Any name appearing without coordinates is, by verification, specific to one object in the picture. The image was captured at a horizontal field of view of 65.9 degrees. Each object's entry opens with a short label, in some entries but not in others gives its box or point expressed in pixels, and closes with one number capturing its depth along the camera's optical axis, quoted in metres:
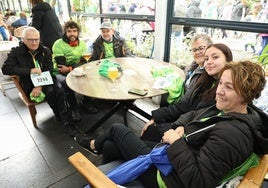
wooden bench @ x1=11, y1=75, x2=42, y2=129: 2.21
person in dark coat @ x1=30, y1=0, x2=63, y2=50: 3.06
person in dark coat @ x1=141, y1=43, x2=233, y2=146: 1.35
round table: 1.65
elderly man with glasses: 2.23
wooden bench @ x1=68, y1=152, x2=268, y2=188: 0.83
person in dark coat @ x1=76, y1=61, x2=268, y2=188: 0.80
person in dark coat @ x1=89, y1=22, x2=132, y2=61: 2.74
